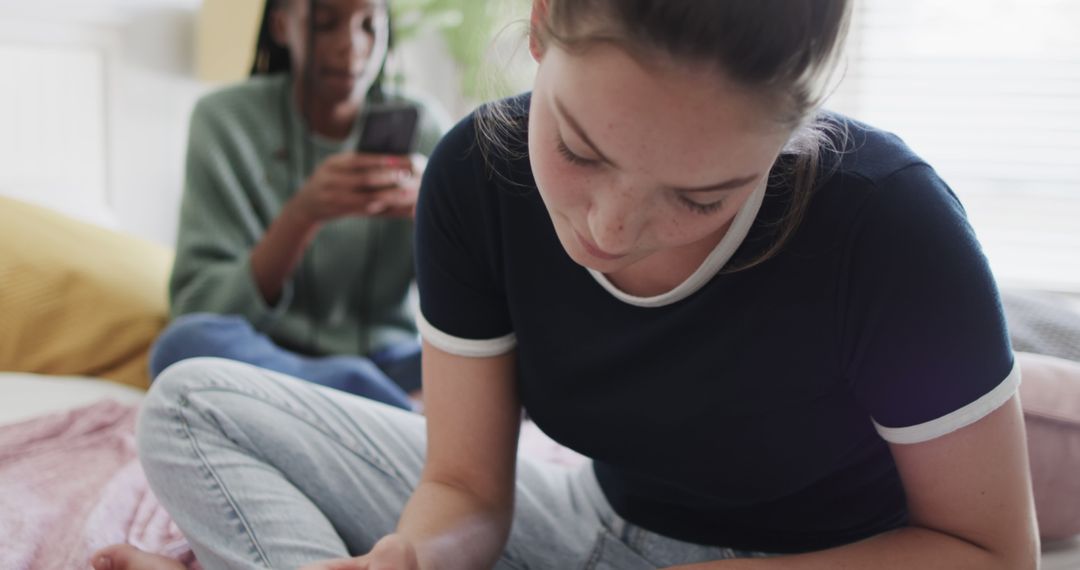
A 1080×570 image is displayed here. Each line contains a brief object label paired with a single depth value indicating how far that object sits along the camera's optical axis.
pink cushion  0.92
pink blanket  0.89
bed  0.92
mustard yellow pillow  1.39
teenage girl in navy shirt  0.52
